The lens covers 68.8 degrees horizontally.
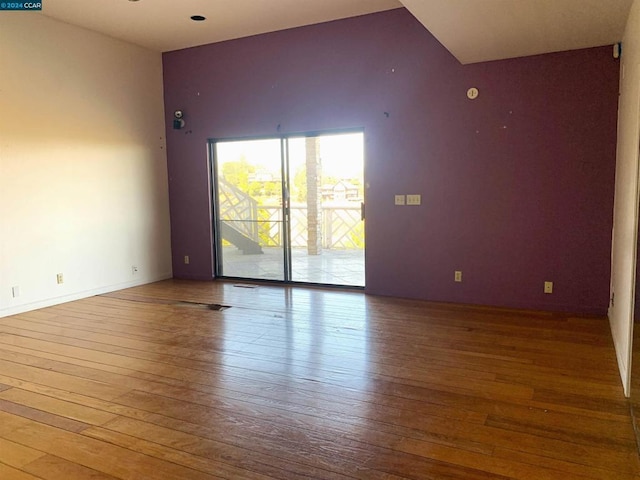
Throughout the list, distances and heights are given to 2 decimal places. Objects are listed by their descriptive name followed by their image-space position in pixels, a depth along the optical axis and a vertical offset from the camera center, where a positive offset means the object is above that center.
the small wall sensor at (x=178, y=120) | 6.58 +1.14
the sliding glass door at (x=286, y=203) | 6.03 -0.07
